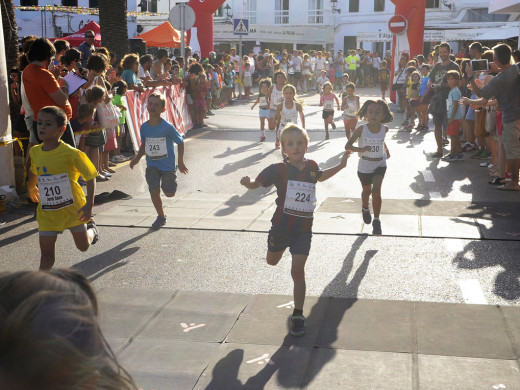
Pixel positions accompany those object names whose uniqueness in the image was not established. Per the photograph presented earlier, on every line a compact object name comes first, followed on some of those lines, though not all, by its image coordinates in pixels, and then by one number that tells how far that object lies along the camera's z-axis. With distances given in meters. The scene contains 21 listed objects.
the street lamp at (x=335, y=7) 58.19
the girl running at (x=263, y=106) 15.96
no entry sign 24.75
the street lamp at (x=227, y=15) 50.92
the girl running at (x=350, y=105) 15.38
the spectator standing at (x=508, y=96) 9.99
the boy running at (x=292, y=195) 5.36
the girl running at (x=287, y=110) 13.42
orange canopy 29.32
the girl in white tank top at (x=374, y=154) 8.02
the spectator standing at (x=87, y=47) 15.19
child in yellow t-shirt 5.86
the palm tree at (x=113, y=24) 16.09
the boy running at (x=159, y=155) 8.35
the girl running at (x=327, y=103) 16.22
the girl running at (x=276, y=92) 15.07
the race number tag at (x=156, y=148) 8.35
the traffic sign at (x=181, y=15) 18.44
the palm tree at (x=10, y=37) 11.05
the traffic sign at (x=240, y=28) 30.06
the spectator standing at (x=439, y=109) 13.59
